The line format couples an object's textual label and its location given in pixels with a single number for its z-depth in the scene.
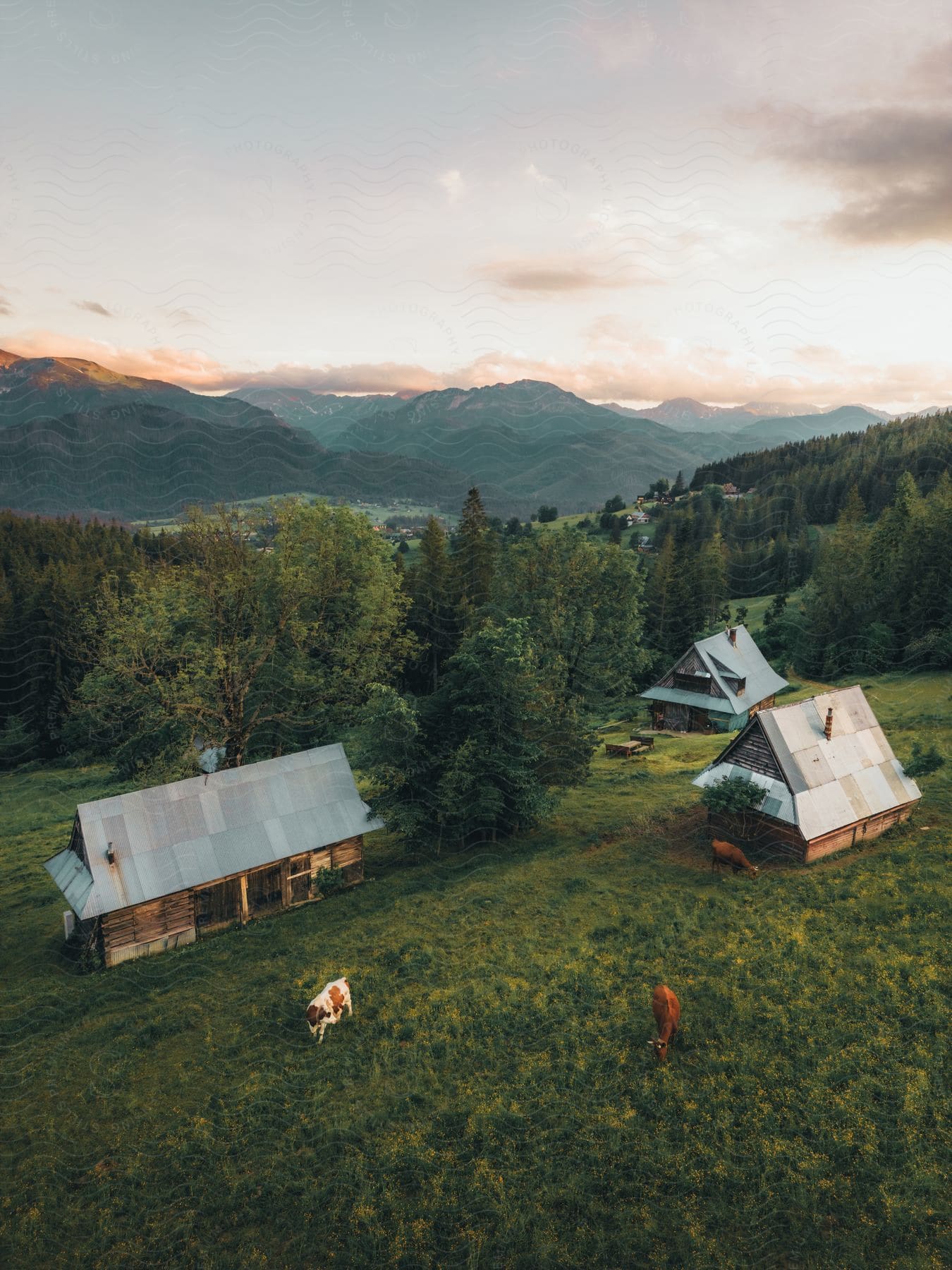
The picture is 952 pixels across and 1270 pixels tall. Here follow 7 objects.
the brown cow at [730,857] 22.50
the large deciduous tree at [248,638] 30.02
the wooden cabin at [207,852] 20.34
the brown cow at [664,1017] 14.12
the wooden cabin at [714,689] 49.16
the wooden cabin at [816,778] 22.86
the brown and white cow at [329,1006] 15.79
